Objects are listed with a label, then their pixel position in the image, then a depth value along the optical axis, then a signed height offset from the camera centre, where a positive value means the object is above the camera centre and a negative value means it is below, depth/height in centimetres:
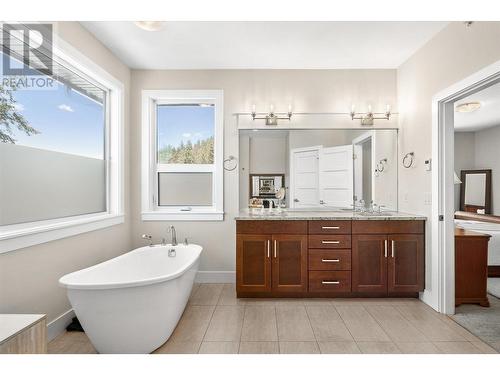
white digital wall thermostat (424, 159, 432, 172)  295 +21
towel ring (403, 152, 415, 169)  333 +30
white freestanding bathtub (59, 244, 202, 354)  192 -79
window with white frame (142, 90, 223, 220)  386 +39
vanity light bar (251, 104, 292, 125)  370 +85
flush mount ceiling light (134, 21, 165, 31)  231 +121
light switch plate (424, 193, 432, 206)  299 -11
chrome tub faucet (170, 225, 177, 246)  332 -55
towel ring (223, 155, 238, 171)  374 +30
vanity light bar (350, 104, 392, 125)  369 +85
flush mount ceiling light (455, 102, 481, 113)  454 +120
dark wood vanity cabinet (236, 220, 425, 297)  314 -71
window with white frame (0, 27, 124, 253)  207 +27
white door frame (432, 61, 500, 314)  280 -11
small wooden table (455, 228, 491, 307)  293 -76
